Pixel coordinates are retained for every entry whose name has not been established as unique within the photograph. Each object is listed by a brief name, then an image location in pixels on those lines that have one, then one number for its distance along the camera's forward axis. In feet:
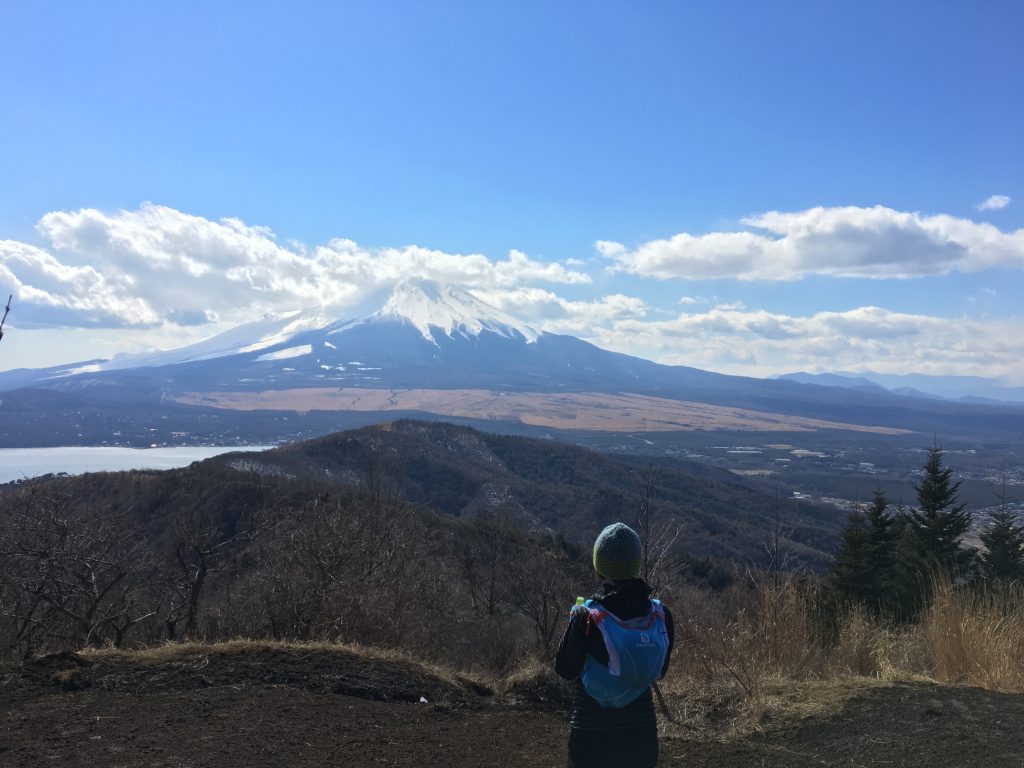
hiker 9.50
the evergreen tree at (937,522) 61.87
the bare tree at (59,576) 29.76
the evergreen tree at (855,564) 63.00
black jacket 9.64
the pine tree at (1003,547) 58.90
